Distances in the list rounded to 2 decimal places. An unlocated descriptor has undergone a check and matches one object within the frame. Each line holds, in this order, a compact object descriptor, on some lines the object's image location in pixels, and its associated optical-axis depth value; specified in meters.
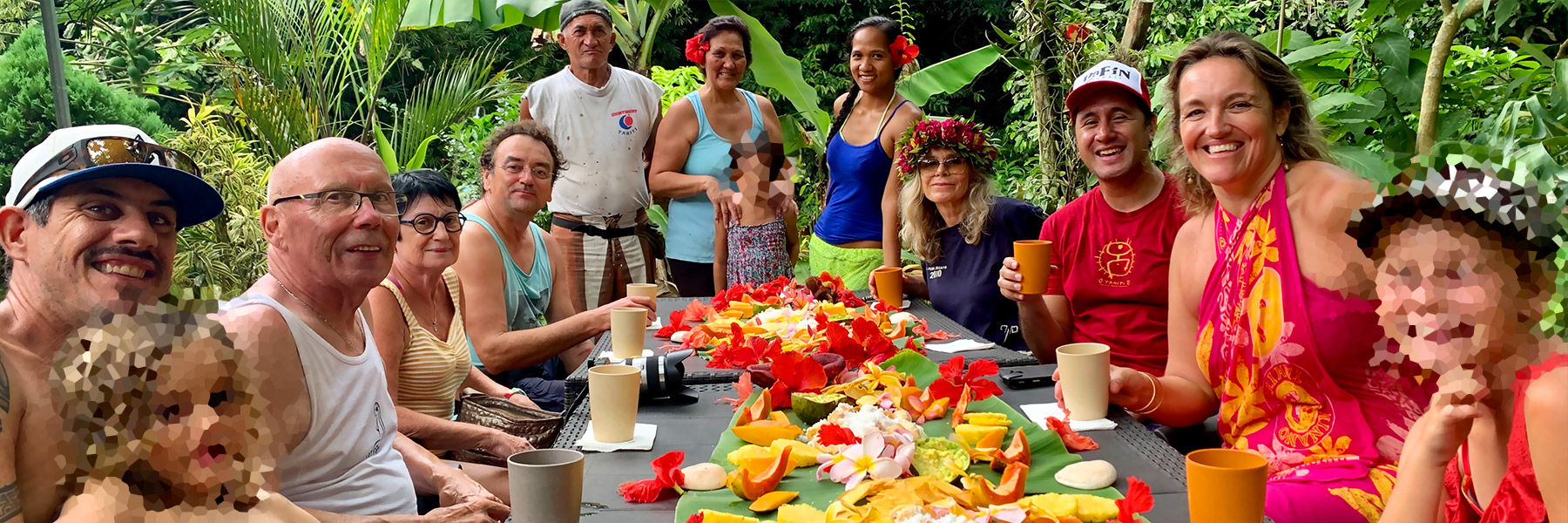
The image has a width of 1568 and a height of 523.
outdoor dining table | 1.60
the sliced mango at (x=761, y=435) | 1.90
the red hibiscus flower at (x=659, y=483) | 1.64
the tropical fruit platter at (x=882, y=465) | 1.48
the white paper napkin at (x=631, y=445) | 1.95
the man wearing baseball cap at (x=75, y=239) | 0.82
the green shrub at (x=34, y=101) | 3.93
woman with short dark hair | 2.63
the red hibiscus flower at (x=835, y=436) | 1.77
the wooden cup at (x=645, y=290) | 3.33
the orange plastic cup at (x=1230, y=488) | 1.28
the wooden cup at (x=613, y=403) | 1.95
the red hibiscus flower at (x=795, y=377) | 2.16
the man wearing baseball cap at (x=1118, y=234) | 2.98
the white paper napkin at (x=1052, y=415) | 1.98
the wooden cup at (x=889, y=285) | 3.46
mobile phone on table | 2.38
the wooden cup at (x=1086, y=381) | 2.01
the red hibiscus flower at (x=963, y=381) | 2.15
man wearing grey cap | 5.02
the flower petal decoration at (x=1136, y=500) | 1.38
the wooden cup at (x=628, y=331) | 2.87
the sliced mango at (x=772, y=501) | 1.56
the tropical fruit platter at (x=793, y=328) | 2.57
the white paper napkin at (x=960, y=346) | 2.90
